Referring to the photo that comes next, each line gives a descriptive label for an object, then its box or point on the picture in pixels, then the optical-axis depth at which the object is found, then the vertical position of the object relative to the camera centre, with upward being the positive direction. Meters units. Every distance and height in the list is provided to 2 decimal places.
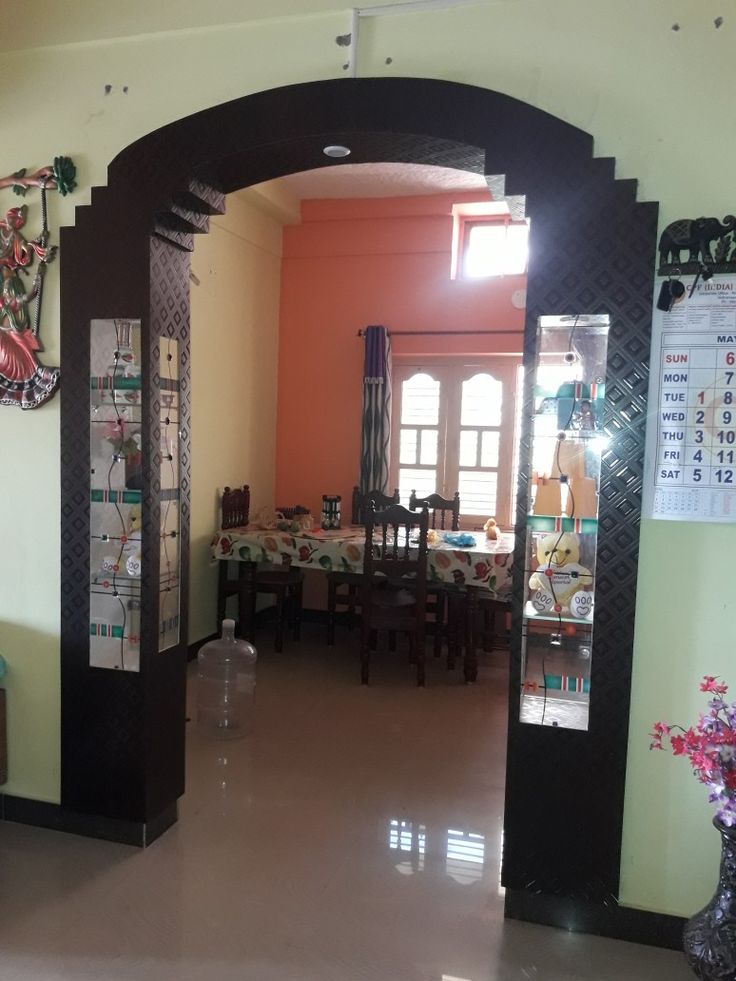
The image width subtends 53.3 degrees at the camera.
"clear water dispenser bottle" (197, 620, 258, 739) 3.77 -1.30
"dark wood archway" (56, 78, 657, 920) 2.03 +0.44
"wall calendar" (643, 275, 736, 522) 1.97 +0.11
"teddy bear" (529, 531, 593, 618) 2.12 -0.39
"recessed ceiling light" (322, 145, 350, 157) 2.28 +0.90
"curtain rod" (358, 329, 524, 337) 5.31 +0.79
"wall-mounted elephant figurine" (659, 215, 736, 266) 1.93 +0.57
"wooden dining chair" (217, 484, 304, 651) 4.79 -0.95
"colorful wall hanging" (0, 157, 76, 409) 2.51 +0.42
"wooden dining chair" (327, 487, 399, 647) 4.70 -0.96
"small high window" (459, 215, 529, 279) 5.24 +1.42
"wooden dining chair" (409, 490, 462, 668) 4.74 -0.95
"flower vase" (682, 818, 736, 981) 1.76 -1.19
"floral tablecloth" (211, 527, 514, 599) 4.25 -0.69
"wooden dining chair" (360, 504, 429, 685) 4.12 -0.79
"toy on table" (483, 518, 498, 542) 4.70 -0.55
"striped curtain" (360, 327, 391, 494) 5.32 +0.21
